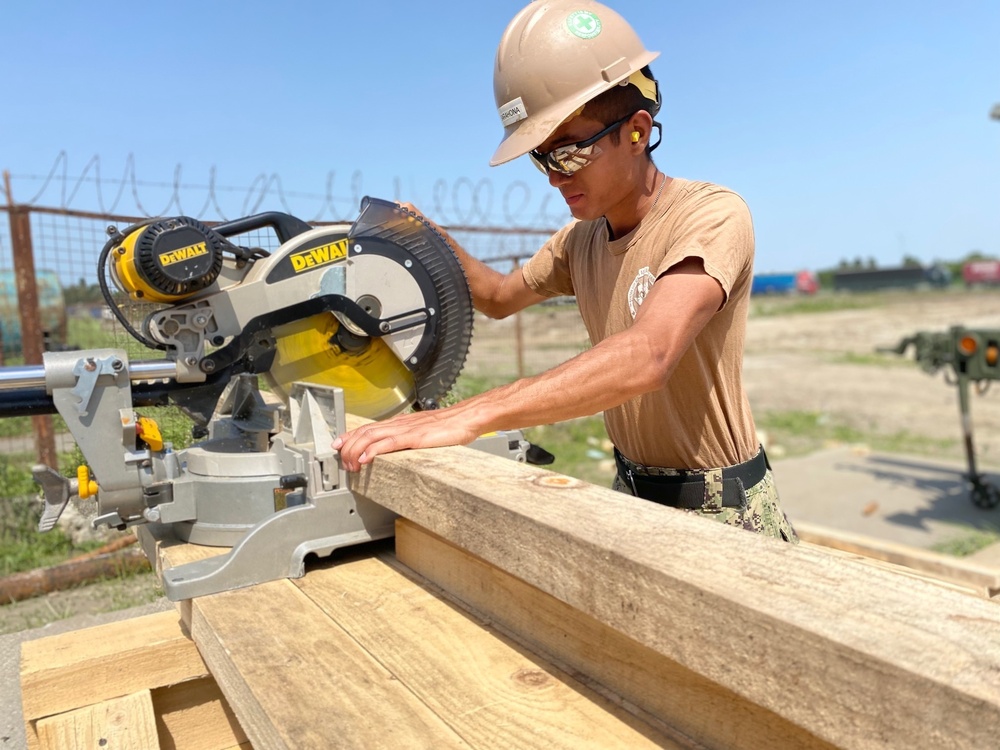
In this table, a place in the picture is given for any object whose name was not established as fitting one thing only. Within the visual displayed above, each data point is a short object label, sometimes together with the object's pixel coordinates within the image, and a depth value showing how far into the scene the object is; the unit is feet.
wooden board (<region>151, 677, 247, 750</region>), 5.71
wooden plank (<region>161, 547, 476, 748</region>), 3.52
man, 5.54
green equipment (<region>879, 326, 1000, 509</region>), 21.33
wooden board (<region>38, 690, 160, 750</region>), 5.04
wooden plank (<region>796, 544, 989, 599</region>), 5.82
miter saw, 5.55
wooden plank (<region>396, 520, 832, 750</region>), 3.22
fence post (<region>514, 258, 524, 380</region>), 25.47
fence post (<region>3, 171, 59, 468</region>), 17.24
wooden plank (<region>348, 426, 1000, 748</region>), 2.42
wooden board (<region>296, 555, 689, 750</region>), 3.50
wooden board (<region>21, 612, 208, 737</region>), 5.16
